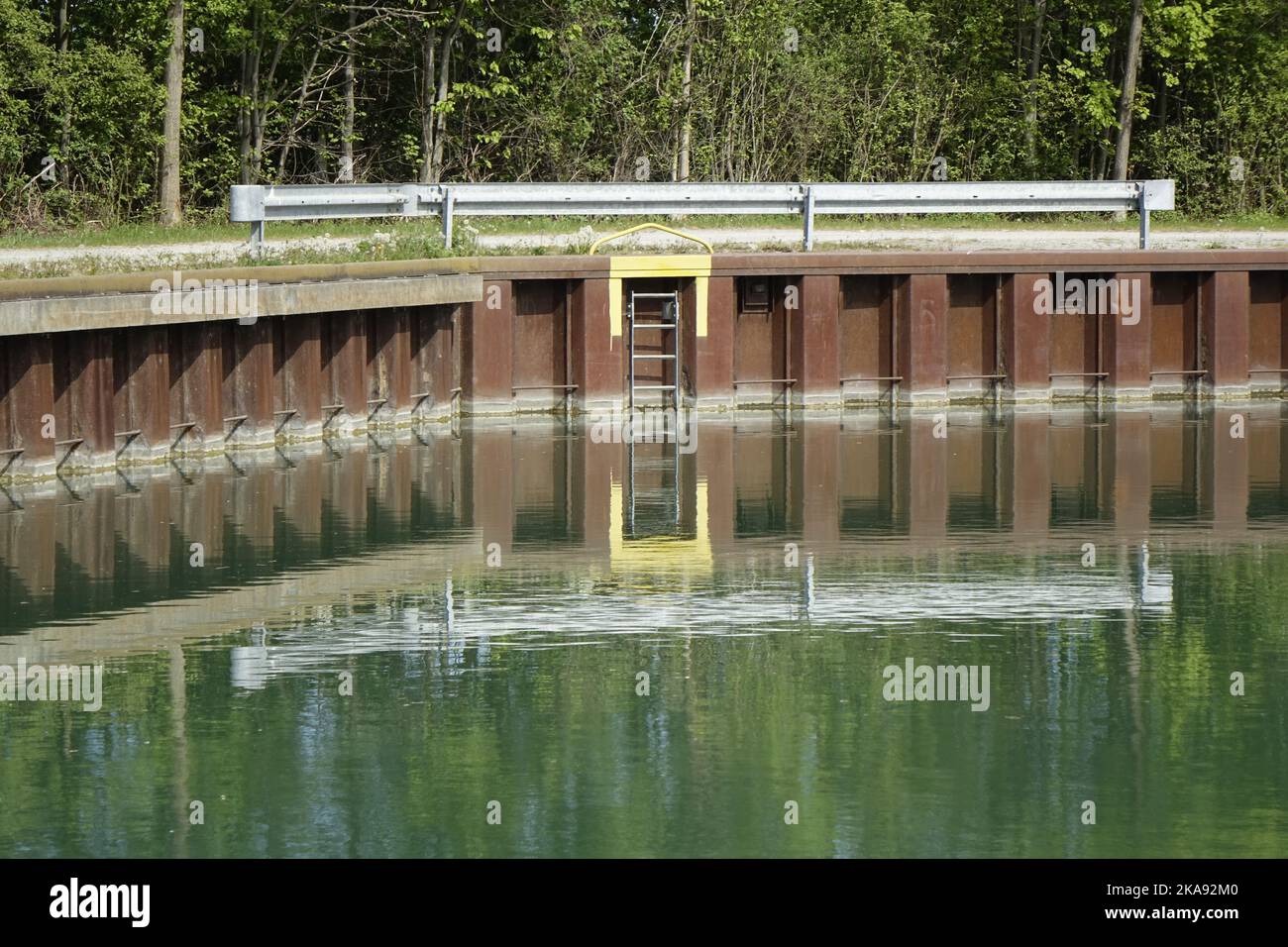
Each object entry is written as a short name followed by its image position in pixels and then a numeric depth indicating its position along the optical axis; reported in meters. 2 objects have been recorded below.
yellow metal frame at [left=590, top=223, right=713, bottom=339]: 28.69
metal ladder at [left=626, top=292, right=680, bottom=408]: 28.98
